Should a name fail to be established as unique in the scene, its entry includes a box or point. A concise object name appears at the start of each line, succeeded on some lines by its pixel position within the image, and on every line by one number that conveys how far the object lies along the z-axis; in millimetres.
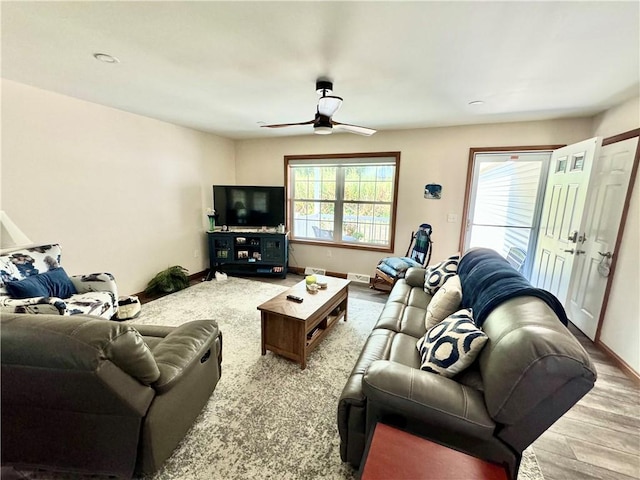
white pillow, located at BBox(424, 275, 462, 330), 2008
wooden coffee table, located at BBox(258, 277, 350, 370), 2227
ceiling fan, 2196
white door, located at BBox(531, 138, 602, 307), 2723
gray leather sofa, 1028
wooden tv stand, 4582
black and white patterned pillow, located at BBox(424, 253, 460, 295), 2645
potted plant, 3814
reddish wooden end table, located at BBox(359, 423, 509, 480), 933
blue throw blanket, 1444
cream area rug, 1465
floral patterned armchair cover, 2039
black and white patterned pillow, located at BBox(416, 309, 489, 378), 1358
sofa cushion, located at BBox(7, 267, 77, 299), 2178
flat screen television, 4602
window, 4383
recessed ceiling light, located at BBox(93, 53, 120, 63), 1932
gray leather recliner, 1026
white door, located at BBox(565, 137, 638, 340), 2557
